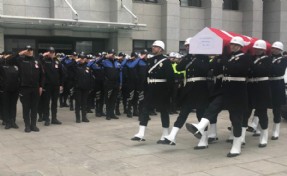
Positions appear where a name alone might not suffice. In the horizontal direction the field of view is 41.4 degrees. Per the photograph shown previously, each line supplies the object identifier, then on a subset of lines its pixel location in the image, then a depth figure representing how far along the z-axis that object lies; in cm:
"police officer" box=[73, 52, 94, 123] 1069
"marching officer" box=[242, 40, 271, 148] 757
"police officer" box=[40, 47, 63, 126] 1023
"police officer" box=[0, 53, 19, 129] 980
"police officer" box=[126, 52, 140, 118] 1179
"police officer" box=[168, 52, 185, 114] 1228
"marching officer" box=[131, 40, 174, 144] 782
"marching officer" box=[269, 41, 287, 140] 832
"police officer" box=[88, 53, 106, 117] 1183
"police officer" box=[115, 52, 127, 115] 1202
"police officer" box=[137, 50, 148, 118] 1177
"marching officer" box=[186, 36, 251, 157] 685
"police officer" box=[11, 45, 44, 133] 925
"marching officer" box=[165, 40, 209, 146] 748
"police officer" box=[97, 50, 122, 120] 1135
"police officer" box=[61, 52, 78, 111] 1299
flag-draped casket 736
